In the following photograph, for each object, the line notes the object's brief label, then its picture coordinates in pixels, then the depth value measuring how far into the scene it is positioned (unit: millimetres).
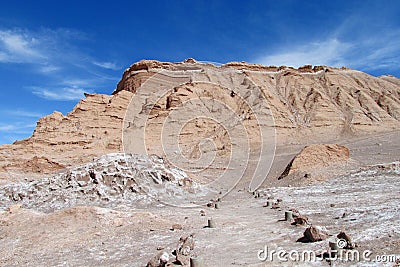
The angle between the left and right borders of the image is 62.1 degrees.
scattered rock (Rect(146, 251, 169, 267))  5655
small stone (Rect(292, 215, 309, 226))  7708
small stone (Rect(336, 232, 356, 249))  5311
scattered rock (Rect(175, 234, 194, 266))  6117
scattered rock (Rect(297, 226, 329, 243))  6030
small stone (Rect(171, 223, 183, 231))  9000
